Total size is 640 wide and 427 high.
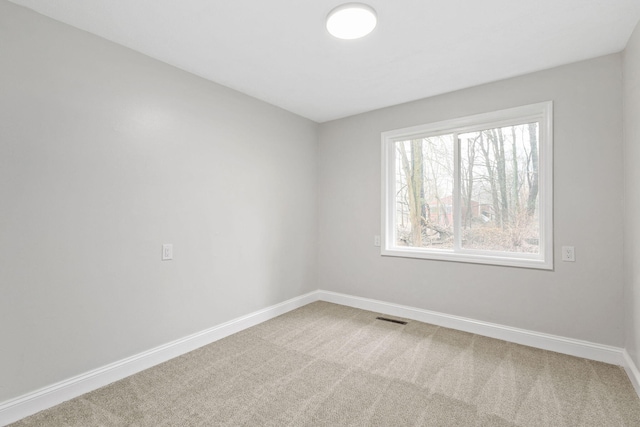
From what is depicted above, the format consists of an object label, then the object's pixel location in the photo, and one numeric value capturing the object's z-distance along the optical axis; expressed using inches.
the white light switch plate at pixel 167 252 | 95.7
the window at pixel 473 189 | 106.1
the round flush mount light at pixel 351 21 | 71.1
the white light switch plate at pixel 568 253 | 96.7
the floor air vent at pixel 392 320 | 125.7
